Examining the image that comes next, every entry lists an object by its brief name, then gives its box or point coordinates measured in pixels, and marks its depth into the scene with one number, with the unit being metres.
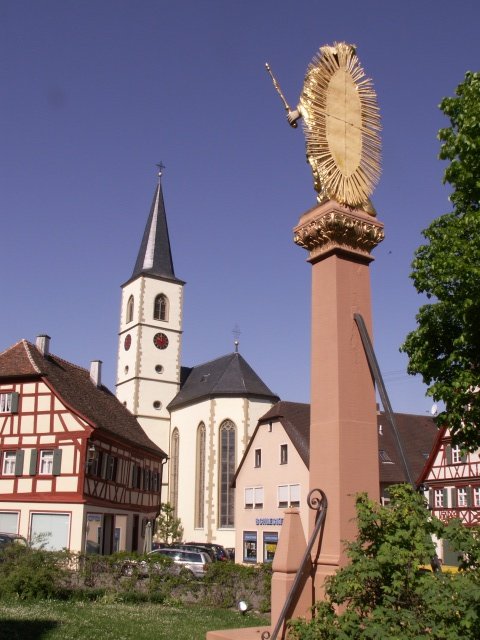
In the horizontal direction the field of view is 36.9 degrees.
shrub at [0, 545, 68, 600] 13.79
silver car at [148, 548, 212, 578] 24.02
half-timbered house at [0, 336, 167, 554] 27.91
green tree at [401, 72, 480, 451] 11.91
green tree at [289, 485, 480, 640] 4.92
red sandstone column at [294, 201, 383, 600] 7.18
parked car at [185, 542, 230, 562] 37.35
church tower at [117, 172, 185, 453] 60.22
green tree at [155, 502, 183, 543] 53.06
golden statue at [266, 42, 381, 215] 8.33
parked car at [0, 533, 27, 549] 21.27
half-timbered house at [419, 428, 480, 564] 30.12
